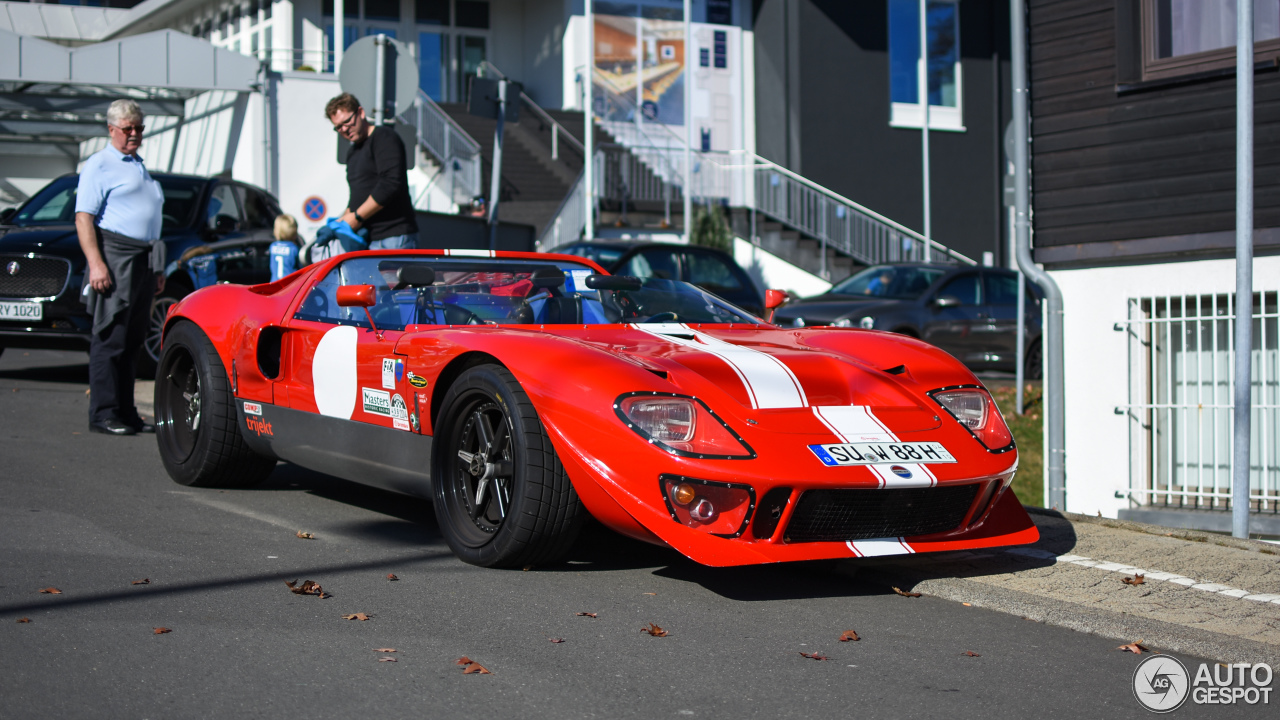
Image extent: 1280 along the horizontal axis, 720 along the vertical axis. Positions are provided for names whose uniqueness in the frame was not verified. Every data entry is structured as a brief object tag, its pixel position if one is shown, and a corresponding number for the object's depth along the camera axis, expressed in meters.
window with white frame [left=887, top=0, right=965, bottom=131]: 27.56
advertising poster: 27.53
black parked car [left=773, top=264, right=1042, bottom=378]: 14.03
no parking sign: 16.00
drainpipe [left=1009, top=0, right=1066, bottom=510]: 7.91
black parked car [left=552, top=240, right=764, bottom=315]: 13.13
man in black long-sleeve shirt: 7.84
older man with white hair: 7.55
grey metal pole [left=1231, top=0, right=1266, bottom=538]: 5.89
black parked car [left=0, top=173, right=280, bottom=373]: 10.02
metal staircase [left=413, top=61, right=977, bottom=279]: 23.66
